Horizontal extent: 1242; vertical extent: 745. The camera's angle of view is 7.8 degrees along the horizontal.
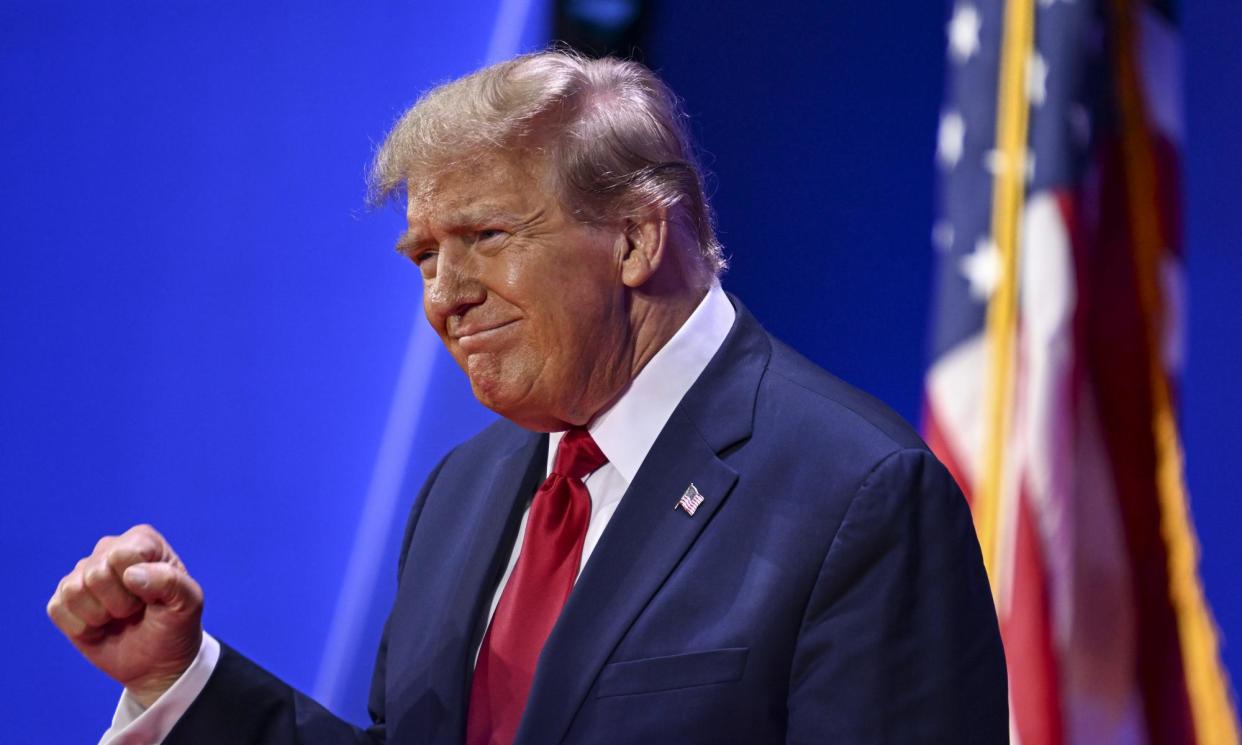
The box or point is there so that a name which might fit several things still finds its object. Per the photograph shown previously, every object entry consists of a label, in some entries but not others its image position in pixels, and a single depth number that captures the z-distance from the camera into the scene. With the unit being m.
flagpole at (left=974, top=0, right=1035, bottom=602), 8.17
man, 7.37
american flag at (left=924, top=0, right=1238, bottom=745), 8.08
